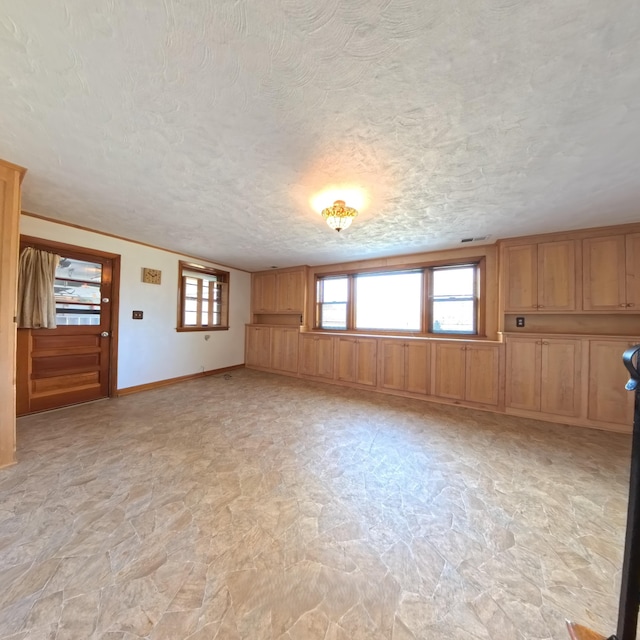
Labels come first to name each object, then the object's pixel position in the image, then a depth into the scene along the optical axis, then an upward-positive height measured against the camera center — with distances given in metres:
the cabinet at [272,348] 5.43 -0.66
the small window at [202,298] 4.81 +0.44
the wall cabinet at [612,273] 2.86 +0.63
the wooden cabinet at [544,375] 3.05 -0.65
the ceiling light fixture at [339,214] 2.39 +1.04
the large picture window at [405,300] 4.10 +0.41
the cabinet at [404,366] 3.96 -0.72
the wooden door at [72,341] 3.05 -0.33
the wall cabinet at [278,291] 5.54 +0.68
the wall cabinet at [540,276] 3.15 +0.64
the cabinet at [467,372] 3.48 -0.72
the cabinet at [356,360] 4.42 -0.71
